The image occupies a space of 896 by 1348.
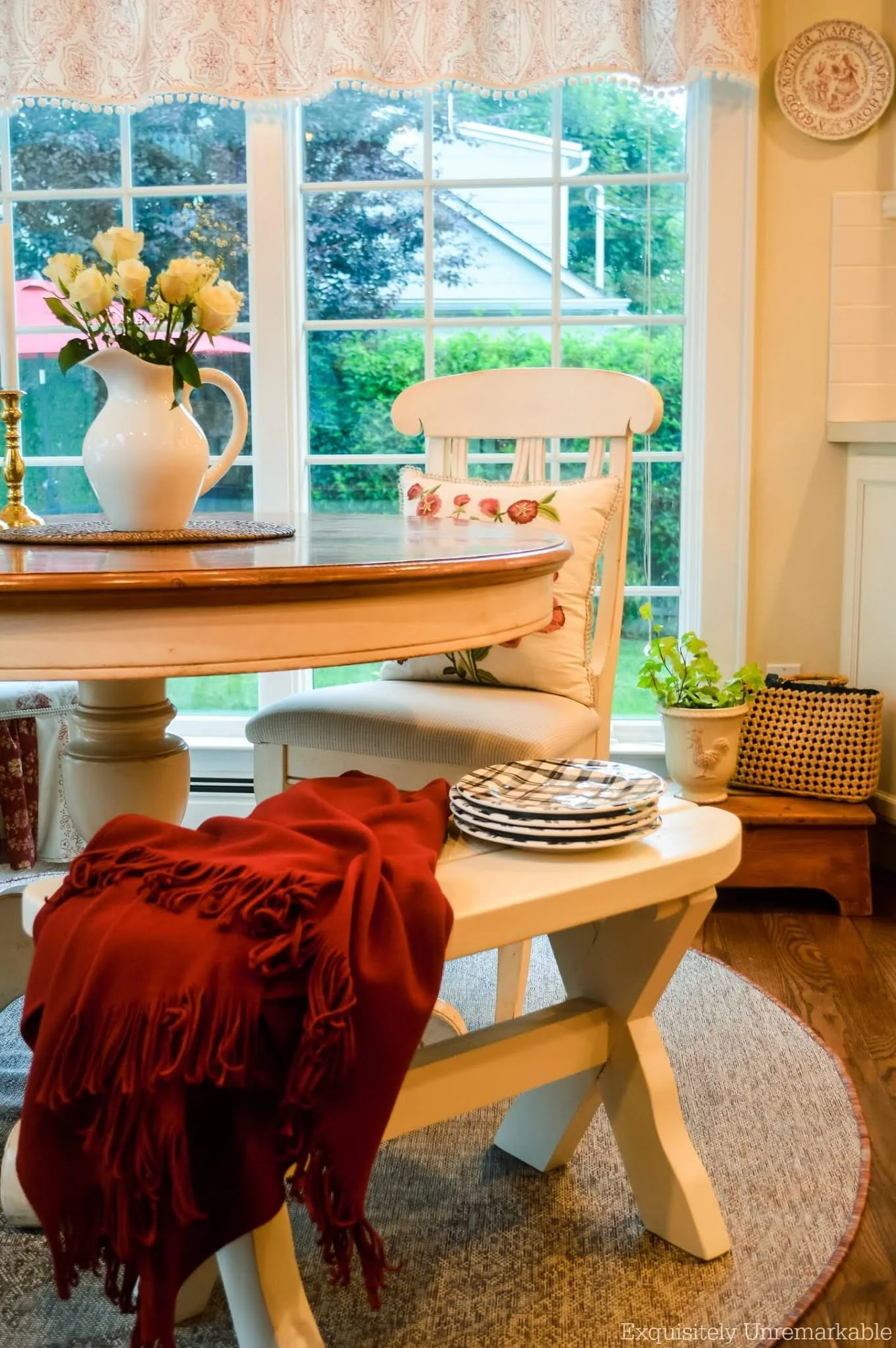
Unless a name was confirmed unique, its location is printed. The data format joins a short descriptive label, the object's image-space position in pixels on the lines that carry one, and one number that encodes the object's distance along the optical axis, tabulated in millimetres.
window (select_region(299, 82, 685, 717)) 3182
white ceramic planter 2820
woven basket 2830
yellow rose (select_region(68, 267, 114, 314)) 1670
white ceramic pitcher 1691
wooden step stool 2758
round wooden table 1224
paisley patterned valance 2900
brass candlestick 2154
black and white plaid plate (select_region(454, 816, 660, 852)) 1375
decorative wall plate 2973
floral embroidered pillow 2195
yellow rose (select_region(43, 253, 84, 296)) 1747
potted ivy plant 2824
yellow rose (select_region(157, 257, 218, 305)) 1693
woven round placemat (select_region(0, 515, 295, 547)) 1654
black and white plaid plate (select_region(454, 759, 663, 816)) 1430
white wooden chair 1938
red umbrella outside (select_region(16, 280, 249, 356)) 3336
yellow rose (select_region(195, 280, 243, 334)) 1715
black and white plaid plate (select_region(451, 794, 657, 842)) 1384
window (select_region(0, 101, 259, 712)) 3281
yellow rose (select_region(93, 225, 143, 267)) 1689
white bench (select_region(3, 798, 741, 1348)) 1239
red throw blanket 1072
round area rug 1419
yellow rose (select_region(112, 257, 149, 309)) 1664
